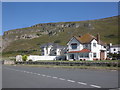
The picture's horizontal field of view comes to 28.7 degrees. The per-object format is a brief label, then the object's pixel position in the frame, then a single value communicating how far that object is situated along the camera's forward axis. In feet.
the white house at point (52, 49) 327.74
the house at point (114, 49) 355.77
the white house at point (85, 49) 206.69
